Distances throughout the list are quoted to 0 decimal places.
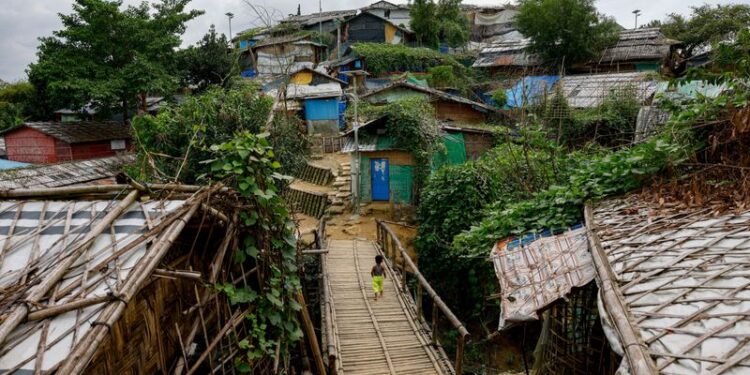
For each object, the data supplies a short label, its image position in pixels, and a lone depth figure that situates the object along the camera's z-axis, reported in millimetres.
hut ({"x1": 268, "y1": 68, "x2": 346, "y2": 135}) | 22828
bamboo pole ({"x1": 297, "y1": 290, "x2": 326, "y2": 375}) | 5557
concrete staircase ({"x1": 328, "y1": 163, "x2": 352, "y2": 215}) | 17016
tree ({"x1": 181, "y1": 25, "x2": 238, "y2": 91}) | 24656
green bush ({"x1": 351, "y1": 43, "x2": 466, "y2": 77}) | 30359
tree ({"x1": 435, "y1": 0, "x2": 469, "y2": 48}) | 34584
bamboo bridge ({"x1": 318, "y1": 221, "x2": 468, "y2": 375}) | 7188
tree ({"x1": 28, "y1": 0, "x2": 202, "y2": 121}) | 19641
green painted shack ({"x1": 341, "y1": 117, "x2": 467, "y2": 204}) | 16250
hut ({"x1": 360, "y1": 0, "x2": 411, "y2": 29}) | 39062
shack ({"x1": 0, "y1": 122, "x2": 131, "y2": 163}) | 20828
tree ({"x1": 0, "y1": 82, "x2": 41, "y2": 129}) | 24625
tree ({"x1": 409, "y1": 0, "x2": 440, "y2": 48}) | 34156
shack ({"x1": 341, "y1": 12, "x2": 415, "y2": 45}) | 35875
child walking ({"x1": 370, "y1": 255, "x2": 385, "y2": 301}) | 9531
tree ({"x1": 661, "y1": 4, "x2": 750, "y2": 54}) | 25406
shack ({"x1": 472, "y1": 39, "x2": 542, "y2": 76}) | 27562
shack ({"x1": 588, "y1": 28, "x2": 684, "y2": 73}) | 25219
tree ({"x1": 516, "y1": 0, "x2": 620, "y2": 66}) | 25141
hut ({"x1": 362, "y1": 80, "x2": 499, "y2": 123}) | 21672
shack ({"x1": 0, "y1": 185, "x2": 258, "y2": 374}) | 2625
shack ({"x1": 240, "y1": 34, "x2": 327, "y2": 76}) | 31155
